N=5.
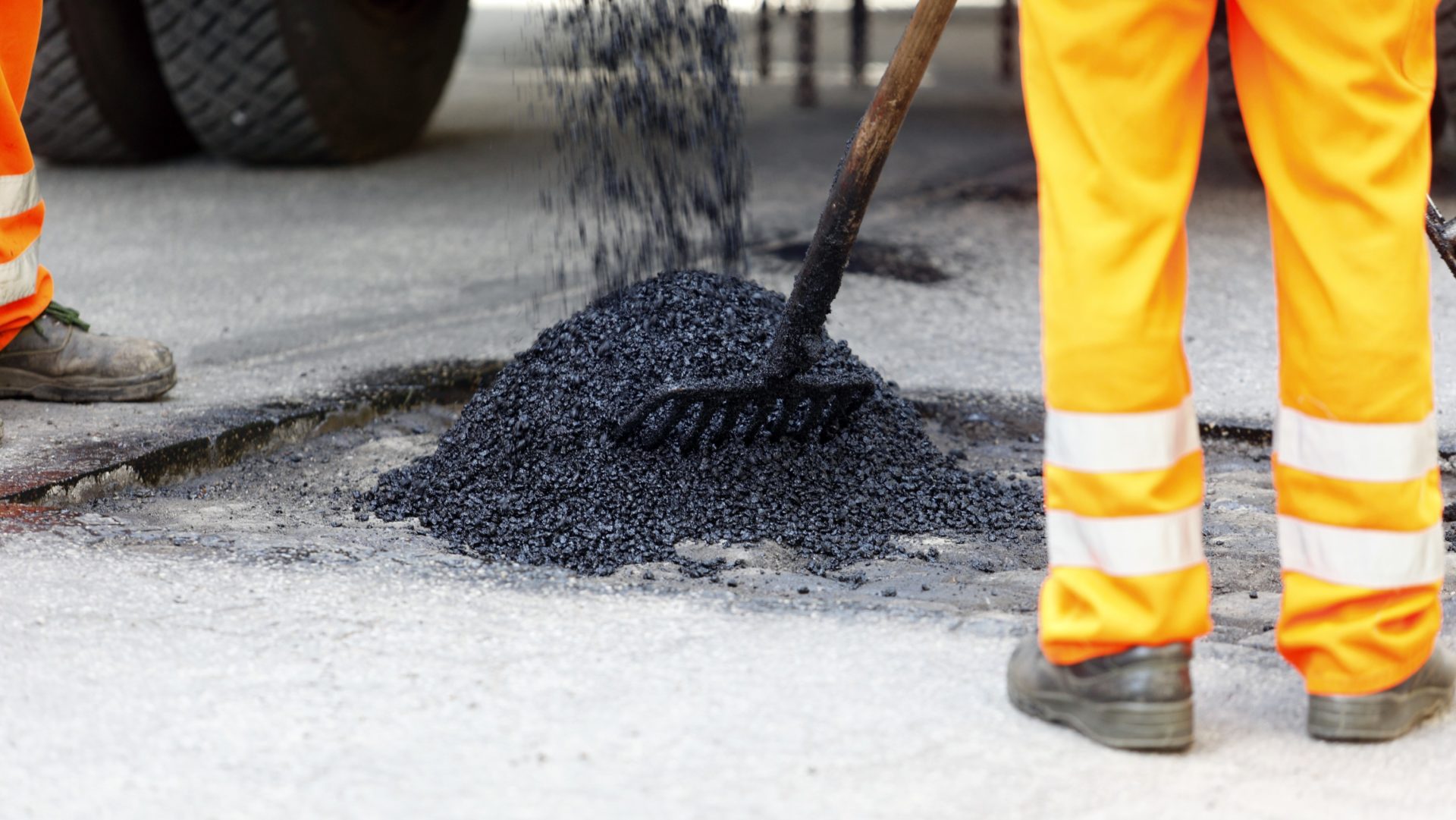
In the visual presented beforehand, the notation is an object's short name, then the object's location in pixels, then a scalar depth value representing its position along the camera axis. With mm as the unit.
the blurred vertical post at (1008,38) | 14383
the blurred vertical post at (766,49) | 13859
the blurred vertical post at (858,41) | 13461
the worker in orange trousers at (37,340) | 5504
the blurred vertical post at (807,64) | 12937
